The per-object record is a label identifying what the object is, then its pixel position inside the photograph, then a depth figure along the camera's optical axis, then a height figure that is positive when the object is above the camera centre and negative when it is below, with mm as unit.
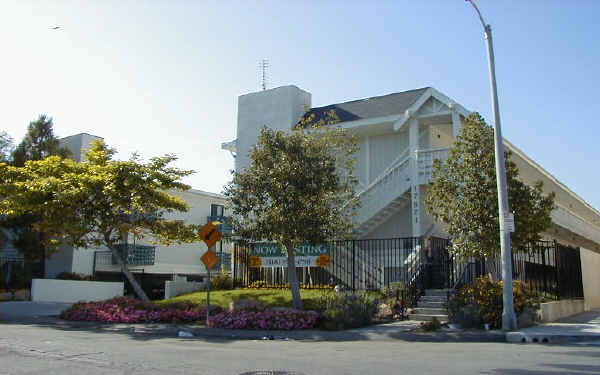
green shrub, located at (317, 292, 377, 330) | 14375 -837
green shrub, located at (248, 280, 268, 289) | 21583 -261
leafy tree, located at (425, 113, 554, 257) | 15117 +2069
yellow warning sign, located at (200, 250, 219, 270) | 15680 +470
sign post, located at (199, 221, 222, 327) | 15703 +990
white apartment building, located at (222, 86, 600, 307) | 21719 +5513
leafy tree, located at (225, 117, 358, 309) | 16062 +2346
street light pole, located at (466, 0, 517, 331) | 12992 +1304
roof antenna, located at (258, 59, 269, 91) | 32156 +10768
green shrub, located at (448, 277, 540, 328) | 13727 -600
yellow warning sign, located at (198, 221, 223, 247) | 15883 +1124
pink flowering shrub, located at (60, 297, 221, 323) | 16672 -1035
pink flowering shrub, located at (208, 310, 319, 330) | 14539 -1080
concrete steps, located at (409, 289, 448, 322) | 15786 -793
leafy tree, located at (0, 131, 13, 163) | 28453 +6376
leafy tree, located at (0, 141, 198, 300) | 17672 +2445
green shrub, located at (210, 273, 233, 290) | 22219 -235
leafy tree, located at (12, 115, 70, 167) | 27344 +6170
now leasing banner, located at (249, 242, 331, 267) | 19766 +753
